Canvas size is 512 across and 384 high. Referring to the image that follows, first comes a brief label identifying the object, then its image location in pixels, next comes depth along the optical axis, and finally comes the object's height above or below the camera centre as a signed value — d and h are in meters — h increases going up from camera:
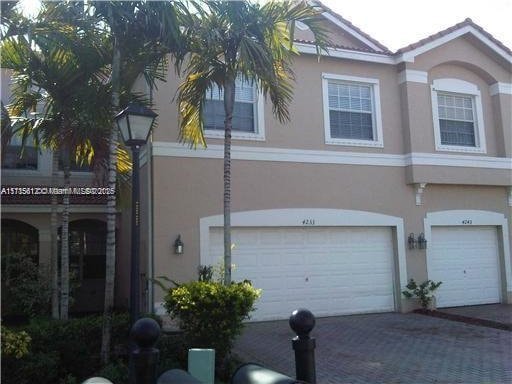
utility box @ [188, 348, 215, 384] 6.25 -1.17
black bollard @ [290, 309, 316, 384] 4.61 -0.74
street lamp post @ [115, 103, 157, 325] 6.84 +1.64
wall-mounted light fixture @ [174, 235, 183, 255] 11.16 +0.32
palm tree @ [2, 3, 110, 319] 7.99 +3.12
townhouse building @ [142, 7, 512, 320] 11.65 +1.81
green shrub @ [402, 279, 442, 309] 13.20 -0.88
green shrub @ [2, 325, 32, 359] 6.67 -0.96
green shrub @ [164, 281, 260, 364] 7.46 -0.71
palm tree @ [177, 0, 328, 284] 8.42 +3.40
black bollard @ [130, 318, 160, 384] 4.07 -0.68
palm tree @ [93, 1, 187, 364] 7.98 +3.41
